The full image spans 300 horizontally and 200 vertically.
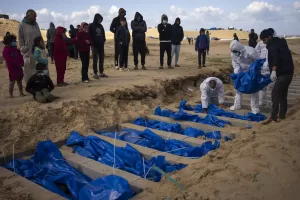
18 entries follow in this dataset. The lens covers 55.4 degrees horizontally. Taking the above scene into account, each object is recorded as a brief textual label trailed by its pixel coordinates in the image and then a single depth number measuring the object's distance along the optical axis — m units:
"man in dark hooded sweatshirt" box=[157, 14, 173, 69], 9.20
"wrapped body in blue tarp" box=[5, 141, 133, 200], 2.91
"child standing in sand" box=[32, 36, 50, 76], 5.65
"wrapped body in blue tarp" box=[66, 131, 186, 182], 3.73
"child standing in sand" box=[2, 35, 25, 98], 5.63
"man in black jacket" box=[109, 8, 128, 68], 8.58
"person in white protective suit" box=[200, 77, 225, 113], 5.88
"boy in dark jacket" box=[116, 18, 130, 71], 8.31
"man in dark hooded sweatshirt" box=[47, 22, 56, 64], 10.66
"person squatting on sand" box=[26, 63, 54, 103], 5.34
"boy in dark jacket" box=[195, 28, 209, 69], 9.81
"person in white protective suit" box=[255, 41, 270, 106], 6.08
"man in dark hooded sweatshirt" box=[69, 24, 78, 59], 12.60
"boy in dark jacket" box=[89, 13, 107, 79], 7.32
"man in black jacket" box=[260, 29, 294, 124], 4.56
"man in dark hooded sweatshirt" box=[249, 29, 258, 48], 11.45
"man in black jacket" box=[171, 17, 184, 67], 9.45
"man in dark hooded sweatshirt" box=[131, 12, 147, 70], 8.70
